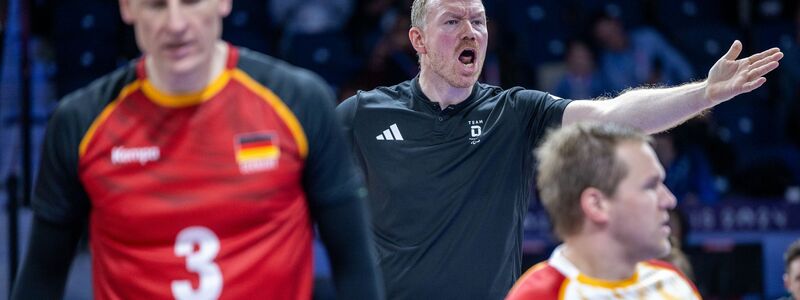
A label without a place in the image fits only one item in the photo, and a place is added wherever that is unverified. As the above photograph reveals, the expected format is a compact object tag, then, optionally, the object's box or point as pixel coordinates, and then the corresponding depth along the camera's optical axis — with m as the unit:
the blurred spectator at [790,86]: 20.55
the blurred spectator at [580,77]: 20.11
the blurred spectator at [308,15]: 22.34
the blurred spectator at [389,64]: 19.19
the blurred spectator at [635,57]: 20.70
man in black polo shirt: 8.44
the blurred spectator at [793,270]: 12.42
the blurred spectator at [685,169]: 18.53
